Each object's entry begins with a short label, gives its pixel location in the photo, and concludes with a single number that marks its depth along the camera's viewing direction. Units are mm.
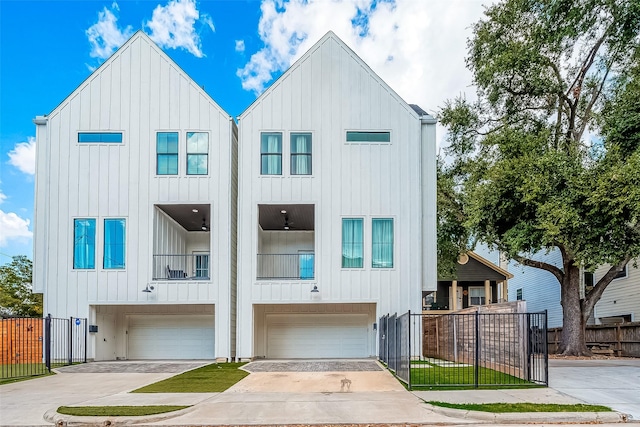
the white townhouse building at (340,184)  16703
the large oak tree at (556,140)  15406
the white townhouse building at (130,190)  16609
